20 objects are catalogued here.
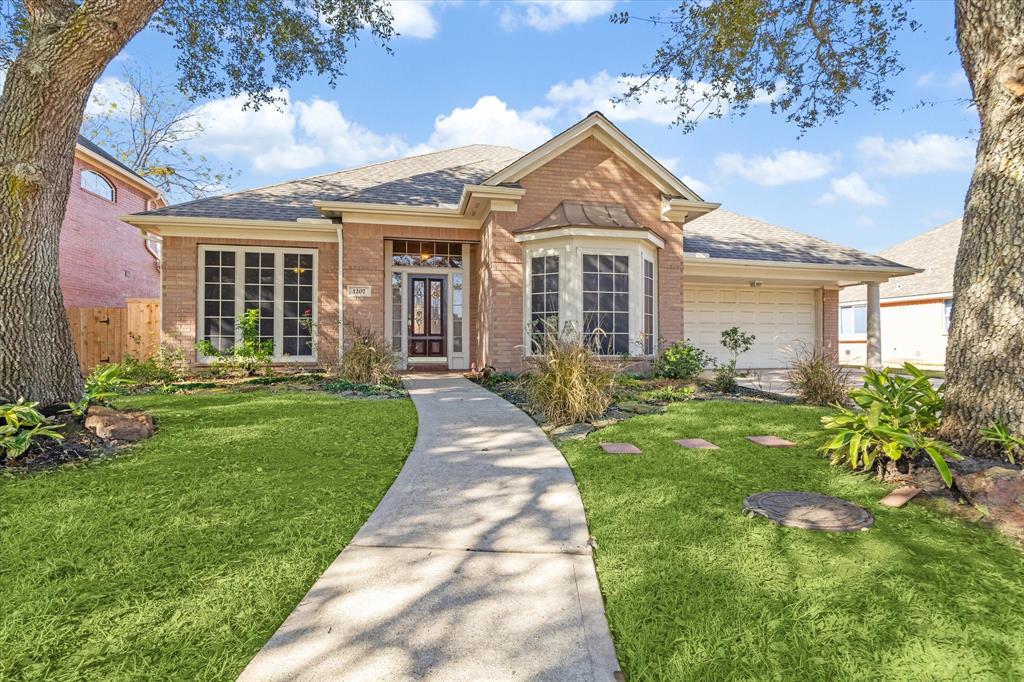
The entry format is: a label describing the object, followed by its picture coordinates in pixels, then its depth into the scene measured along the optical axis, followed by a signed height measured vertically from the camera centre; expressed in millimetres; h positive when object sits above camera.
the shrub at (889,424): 3521 -634
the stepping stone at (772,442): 4705 -962
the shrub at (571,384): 5711 -495
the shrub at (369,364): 8859 -433
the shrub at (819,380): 7043 -534
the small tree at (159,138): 23281 +9719
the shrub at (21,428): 3664 -710
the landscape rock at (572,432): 5098 -970
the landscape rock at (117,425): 4592 -825
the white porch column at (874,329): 12906 +390
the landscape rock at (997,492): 2855 -911
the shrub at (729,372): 8430 -517
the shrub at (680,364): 9242 -407
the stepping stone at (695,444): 4645 -977
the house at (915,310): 18875 +1418
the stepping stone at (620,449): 4442 -982
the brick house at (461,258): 9539 +1839
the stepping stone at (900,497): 3188 -1006
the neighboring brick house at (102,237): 14406 +3269
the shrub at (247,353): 10131 -284
